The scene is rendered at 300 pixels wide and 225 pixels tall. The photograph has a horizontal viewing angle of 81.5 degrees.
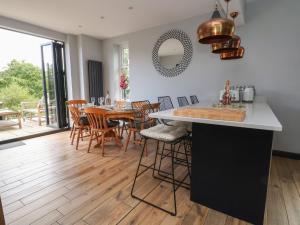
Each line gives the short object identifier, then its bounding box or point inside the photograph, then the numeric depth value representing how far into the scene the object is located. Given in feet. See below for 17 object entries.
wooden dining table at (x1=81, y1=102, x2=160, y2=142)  9.72
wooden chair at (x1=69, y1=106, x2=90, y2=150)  11.18
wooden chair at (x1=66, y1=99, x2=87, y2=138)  13.26
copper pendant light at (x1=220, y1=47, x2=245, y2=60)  7.98
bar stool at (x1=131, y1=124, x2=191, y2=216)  5.50
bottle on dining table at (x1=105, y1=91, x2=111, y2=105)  12.78
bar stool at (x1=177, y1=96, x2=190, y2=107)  10.25
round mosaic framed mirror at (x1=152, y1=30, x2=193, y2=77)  12.39
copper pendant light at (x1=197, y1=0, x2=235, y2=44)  4.92
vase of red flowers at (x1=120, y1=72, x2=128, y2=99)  13.92
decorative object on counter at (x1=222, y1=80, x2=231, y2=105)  8.21
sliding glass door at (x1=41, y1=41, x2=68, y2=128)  15.25
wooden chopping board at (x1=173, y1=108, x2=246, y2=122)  4.42
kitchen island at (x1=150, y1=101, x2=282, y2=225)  4.57
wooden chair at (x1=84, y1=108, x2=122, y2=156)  9.46
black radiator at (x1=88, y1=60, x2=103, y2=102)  16.44
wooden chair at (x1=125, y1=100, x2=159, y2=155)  10.14
